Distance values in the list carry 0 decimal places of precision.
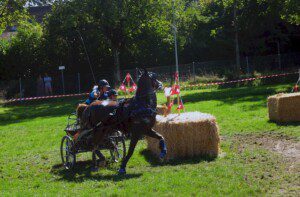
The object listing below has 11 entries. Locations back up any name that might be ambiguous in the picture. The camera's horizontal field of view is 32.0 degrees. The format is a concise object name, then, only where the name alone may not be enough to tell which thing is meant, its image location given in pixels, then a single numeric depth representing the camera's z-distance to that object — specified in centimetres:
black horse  1049
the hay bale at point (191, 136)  1148
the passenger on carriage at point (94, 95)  1277
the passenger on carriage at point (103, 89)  1234
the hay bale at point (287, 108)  1531
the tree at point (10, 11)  3244
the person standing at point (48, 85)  3670
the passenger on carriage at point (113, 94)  1184
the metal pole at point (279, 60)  3872
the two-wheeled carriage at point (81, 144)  1150
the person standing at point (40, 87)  3684
